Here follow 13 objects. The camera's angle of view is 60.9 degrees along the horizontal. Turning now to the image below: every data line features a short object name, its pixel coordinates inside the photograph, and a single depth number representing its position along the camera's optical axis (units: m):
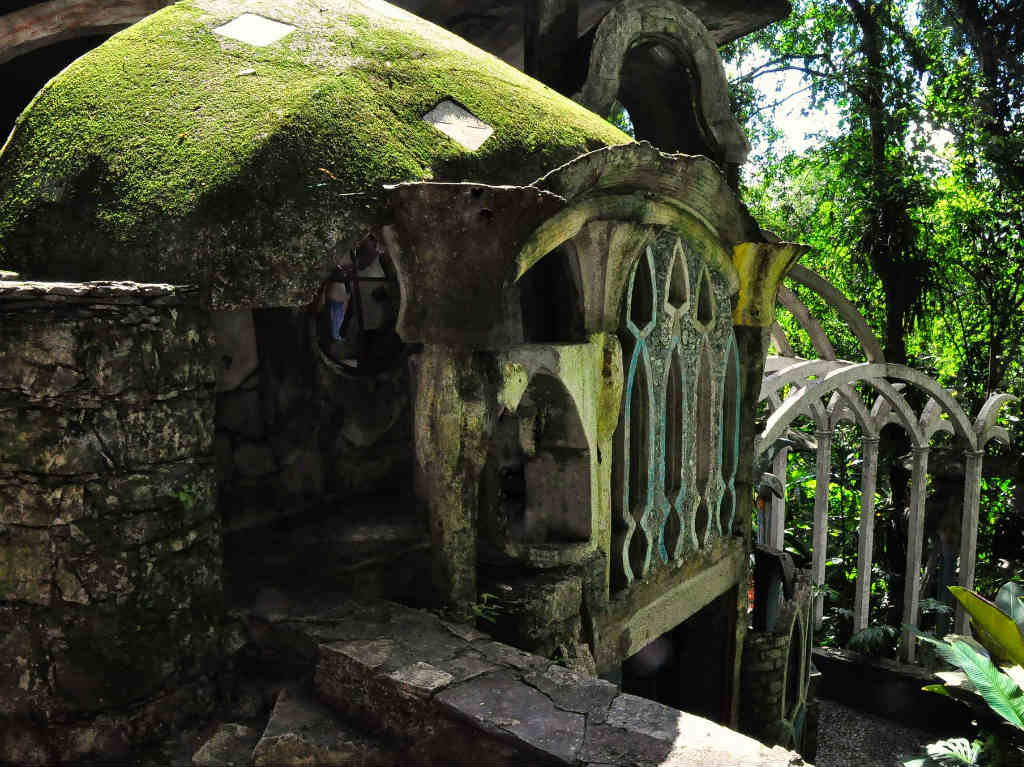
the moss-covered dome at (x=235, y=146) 3.26
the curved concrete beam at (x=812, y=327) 8.56
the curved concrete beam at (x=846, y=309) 8.53
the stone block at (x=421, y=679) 2.88
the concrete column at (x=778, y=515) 8.52
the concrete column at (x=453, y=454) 3.55
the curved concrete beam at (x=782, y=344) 9.27
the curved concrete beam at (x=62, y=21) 4.87
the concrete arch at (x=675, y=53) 6.04
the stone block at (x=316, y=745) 2.87
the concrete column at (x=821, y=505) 8.55
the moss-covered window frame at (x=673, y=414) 4.88
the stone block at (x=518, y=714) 2.64
